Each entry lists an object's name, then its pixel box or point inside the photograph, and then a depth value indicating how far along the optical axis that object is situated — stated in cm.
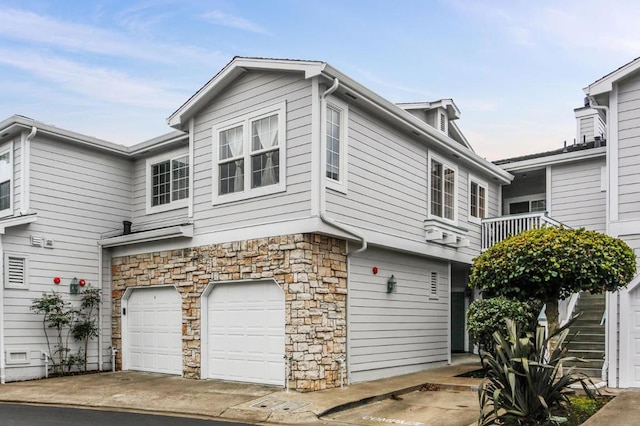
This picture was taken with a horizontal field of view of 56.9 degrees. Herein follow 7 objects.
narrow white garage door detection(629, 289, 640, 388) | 968
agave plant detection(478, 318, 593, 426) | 677
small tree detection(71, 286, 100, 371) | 1328
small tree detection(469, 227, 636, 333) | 895
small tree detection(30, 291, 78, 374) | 1268
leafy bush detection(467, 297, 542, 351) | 1126
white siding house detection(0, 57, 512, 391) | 1060
